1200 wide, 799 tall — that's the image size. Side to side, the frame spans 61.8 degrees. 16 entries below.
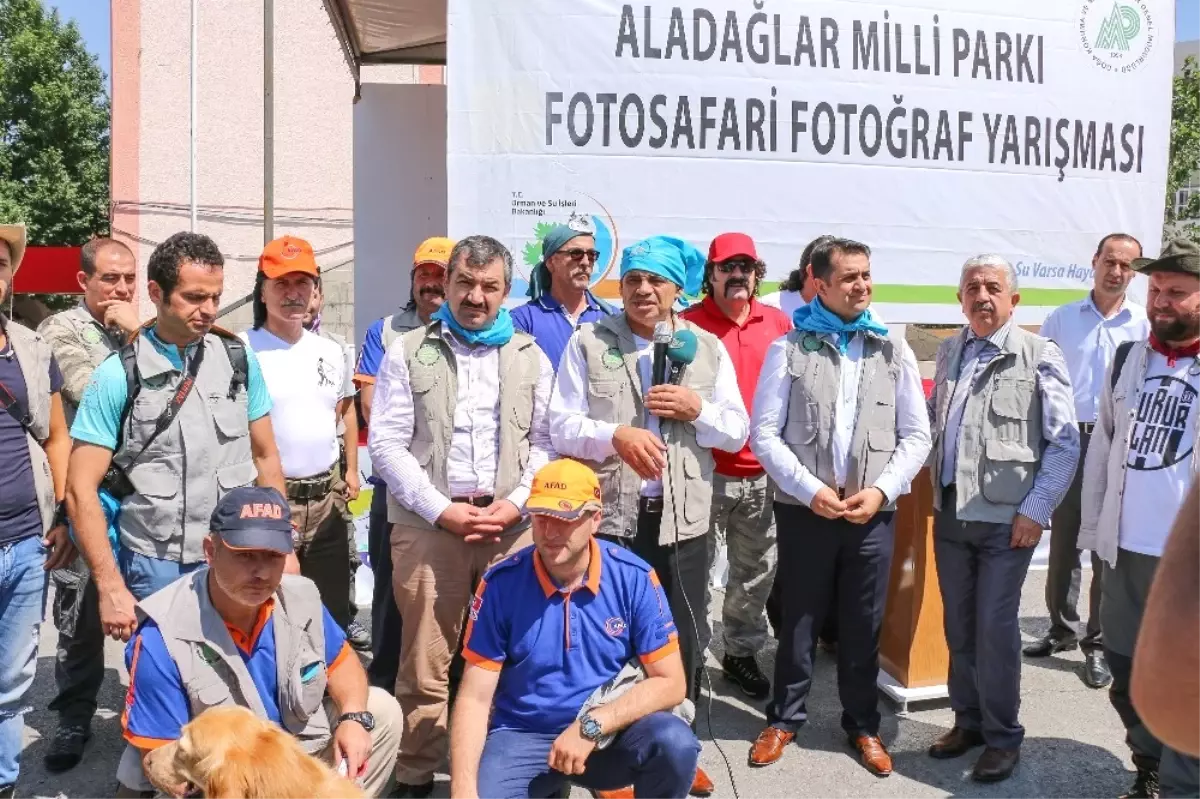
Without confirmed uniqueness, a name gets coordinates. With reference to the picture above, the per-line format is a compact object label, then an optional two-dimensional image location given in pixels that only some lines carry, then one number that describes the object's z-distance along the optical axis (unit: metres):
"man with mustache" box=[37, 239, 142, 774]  3.93
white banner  5.48
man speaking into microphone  3.69
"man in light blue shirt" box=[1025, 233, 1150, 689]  5.22
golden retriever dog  2.19
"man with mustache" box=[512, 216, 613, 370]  4.42
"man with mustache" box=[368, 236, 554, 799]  3.62
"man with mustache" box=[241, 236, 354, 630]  4.27
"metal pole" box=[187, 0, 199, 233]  19.08
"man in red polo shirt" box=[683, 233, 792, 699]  4.68
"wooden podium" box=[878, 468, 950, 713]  4.55
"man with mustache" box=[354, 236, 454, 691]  4.48
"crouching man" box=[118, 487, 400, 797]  2.61
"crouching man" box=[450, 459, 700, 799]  2.95
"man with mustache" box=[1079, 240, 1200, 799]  3.59
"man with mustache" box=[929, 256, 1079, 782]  3.90
